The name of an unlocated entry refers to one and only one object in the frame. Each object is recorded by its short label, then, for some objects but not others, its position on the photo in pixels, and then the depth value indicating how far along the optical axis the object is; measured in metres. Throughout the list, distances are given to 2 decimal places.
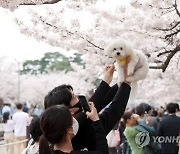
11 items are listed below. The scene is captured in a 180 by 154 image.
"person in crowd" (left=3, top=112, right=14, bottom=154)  11.55
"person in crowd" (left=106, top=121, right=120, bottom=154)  8.41
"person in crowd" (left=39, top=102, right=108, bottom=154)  2.85
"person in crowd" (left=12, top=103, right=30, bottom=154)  11.24
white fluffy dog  3.69
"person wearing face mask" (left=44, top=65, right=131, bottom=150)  3.21
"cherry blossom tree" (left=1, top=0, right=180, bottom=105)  8.37
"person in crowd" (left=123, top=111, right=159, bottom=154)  6.44
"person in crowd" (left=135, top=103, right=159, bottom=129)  7.62
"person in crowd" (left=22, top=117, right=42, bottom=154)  4.14
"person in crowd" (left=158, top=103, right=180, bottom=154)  7.27
